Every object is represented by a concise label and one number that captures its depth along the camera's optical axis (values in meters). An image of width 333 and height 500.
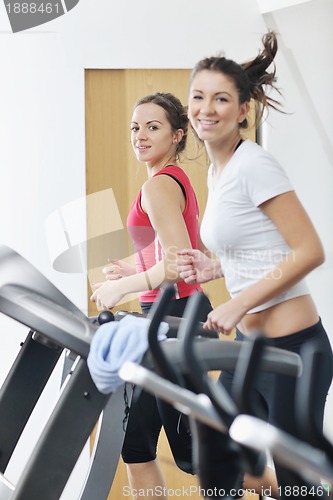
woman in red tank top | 3.67
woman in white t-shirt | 3.12
